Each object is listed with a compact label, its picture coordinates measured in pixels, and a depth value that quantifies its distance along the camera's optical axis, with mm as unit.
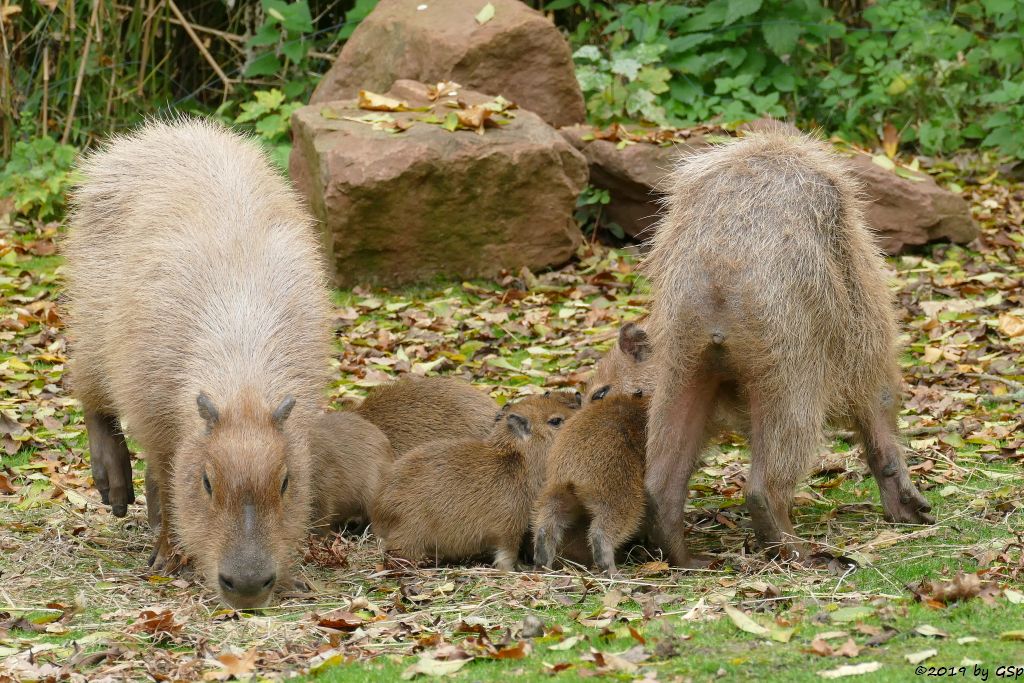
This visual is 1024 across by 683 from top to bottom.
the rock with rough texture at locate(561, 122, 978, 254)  18594
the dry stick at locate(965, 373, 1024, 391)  13789
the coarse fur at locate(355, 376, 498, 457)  12000
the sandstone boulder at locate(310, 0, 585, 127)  20719
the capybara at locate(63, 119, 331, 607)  8922
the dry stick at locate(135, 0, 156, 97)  23609
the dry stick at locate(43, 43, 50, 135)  22703
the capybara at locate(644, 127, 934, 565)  9344
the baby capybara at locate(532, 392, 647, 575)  9852
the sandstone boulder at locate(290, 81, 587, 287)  17969
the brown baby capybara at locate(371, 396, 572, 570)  10312
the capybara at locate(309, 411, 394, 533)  10937
